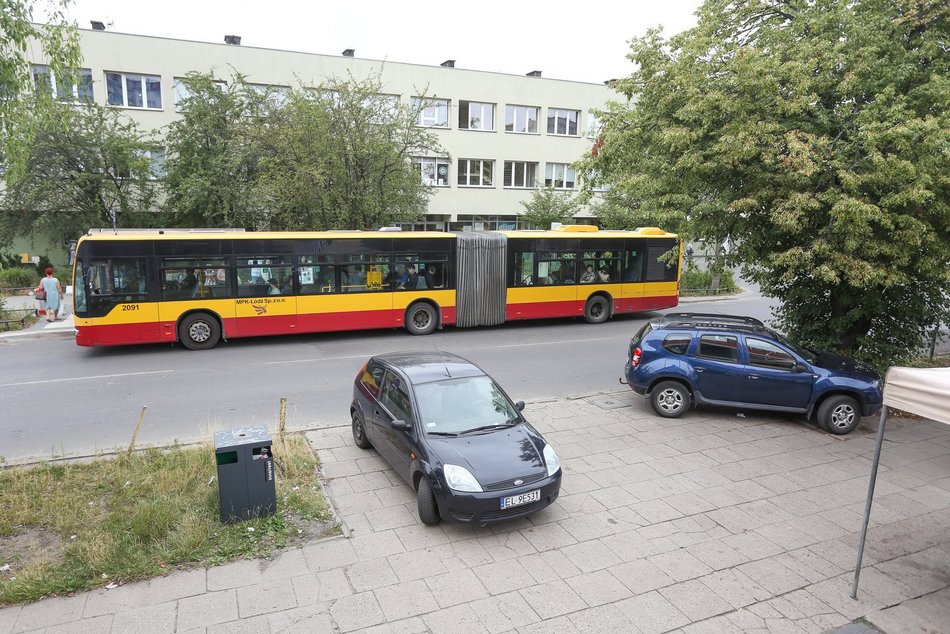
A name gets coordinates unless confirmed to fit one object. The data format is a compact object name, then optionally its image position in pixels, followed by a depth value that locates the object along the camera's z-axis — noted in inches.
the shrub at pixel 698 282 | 1134.4
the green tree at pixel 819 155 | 348.5
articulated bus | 555.2
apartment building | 1171.3
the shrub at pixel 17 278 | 983.6
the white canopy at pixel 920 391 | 187.5
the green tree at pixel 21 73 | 254.5
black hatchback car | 235.5
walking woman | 723.4
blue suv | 370.0
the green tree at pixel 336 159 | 786.8
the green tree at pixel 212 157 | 960.9
